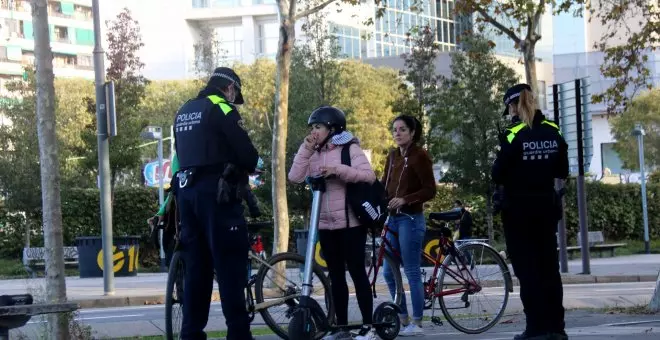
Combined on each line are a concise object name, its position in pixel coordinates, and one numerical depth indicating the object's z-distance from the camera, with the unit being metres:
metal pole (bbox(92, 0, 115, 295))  17.64
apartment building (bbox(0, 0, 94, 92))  102.31
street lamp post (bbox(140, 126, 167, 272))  29.87
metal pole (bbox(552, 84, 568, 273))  20.52
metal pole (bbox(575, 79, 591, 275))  19.94
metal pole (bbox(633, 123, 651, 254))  35.41
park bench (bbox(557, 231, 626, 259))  32.50
